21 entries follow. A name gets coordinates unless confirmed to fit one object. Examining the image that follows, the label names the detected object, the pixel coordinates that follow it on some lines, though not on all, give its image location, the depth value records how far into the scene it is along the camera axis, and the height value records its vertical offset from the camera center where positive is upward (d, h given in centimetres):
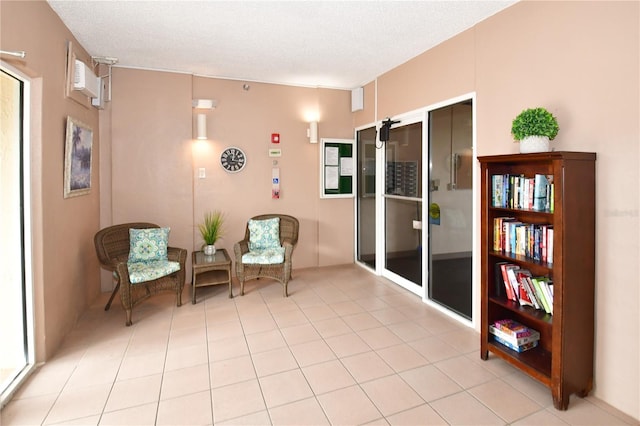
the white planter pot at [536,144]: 242 +40
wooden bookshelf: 222 -49
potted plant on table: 459 -37
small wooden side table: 417 -79
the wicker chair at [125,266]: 359 -66
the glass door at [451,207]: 357 -5
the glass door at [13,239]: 260 -27
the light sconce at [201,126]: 480 +104
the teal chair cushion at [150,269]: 364 -71
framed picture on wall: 330 +44
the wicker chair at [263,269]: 445 -84
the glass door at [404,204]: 434 -2
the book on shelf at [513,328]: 268 -97
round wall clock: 507 +62
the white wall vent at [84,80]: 346 +123
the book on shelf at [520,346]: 267 -109
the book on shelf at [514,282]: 270 -61
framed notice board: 558 +55
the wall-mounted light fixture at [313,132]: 543 +108
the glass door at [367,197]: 542 +8
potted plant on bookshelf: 239 +50
